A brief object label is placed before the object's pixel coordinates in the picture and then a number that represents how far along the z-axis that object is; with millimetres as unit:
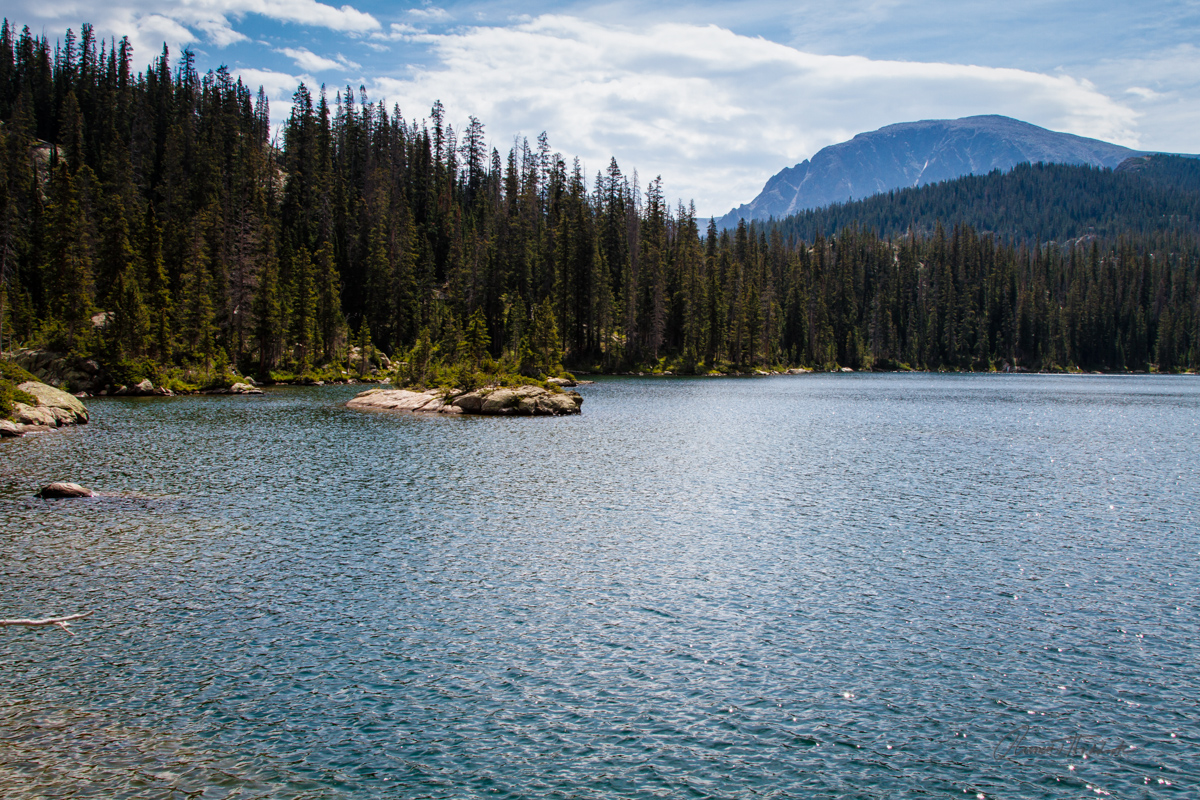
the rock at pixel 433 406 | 59062
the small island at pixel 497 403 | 57750
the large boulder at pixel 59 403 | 44275
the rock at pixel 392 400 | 60875
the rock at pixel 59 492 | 24406
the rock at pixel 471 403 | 58219
